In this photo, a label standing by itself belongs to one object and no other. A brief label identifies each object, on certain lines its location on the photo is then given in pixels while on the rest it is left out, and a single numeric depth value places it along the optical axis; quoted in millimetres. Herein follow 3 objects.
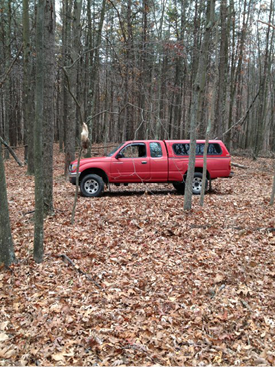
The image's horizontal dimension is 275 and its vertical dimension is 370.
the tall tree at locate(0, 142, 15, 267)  4258
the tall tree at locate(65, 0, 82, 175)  11148
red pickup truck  9320
